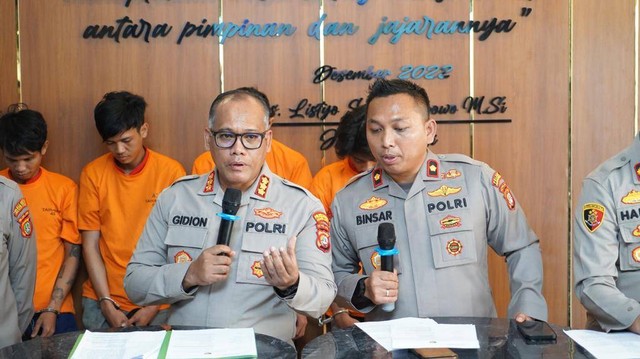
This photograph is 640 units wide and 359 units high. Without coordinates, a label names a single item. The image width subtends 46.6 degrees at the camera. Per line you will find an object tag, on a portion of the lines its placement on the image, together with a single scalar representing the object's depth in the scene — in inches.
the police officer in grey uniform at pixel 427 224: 115.5
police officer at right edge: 103.7
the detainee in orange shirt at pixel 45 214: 168.1
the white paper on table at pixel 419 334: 86.3
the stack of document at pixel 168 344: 83.7
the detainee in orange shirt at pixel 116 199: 168.7
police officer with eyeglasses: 107.3
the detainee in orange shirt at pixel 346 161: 162.7
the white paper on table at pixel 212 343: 83.4
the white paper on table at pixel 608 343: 83.4
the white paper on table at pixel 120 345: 84.2
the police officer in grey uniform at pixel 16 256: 131.5
